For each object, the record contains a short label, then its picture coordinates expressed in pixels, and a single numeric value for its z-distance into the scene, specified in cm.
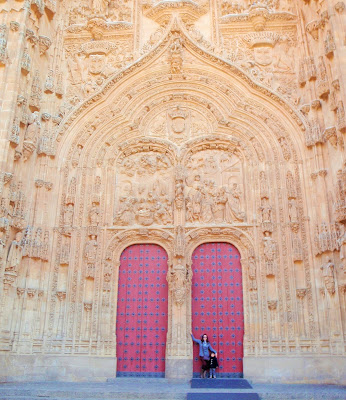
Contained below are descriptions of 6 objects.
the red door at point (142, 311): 1141
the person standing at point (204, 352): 1090
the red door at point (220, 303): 1128
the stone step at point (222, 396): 809
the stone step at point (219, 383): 946
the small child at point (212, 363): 1073
